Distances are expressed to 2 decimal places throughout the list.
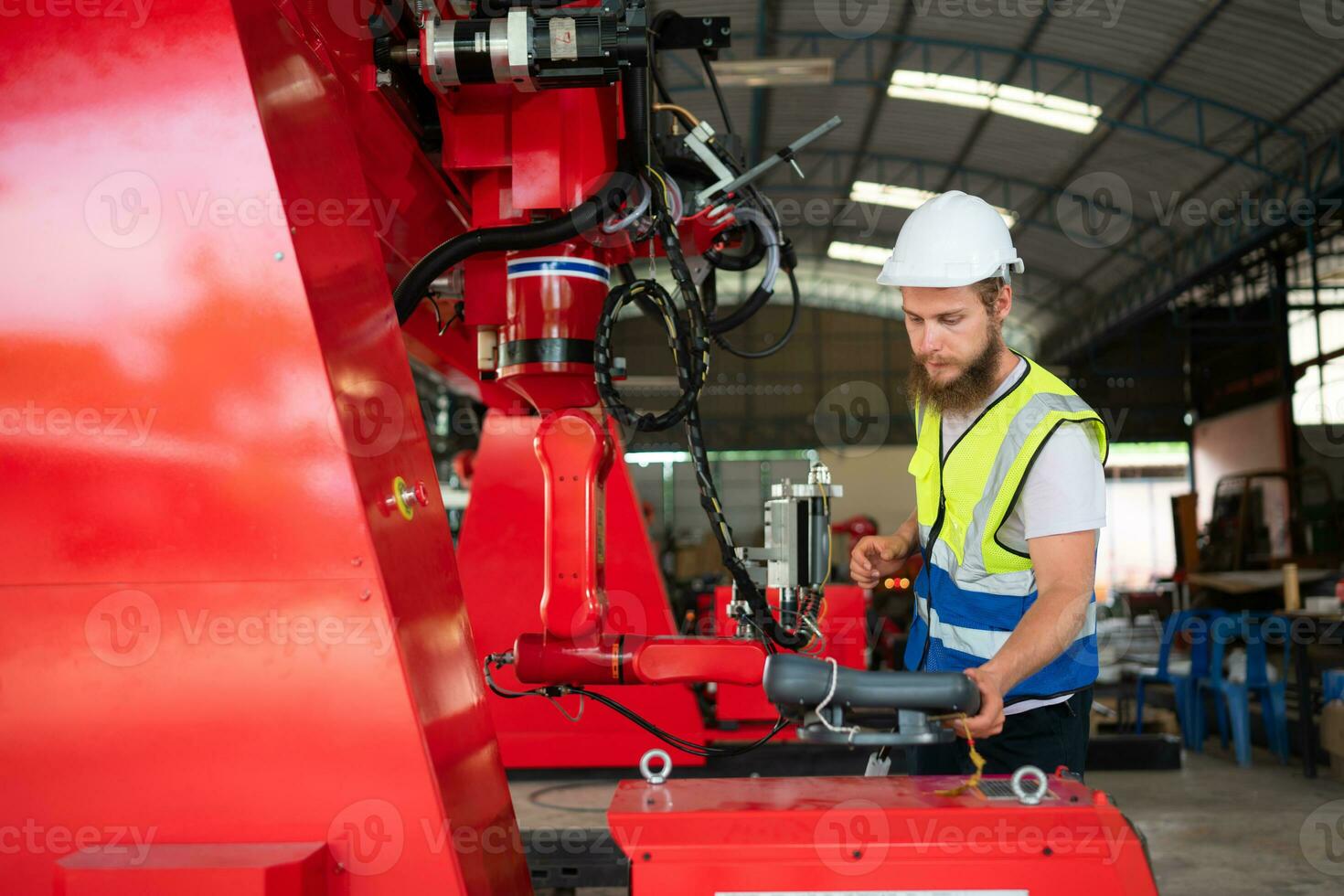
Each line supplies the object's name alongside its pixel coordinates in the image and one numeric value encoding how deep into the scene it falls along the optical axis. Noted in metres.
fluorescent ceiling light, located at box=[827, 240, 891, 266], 19.05
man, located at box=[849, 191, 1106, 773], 1.65
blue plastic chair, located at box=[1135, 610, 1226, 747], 6.86
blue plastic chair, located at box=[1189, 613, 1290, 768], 6.24
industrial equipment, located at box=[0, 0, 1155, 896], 1.25
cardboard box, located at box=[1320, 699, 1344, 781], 5.50
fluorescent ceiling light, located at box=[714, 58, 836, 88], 9.11
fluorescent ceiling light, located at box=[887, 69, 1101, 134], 11.63
